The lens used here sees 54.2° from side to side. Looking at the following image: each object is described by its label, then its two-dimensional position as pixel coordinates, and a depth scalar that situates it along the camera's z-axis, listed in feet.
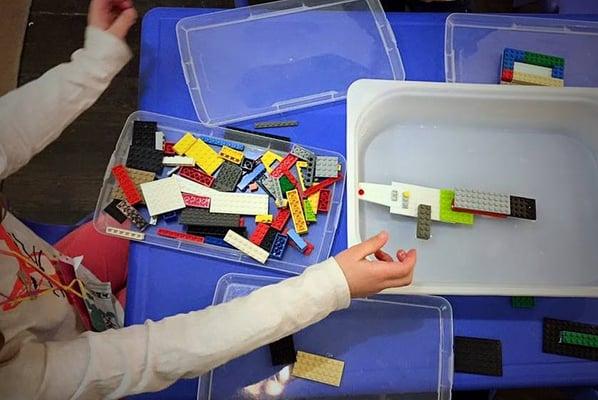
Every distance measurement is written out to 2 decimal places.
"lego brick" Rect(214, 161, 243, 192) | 3.10
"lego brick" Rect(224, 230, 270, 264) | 2.96
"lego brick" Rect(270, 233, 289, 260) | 2.98
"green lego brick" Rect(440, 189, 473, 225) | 3.22
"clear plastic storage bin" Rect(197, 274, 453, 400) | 2.86
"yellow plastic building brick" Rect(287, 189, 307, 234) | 3.03
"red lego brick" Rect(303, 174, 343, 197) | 3.09
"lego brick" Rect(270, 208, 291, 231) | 3.02
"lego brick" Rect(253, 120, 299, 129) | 3.24
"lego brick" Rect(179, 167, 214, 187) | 3.10
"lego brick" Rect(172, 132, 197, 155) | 3.14
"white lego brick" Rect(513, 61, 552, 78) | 3.37
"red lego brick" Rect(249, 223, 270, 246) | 2.99
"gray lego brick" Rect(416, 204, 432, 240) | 3.20
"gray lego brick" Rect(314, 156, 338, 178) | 3.10
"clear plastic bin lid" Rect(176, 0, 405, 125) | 3.31
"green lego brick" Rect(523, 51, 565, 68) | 3.39
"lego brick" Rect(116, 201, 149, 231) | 2.98
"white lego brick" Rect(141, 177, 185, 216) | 3.00
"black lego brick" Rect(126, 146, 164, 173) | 3.09
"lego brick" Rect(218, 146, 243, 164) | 3.13
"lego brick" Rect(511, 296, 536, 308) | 3.02
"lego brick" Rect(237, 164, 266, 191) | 3.11
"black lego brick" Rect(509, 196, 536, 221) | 3.26
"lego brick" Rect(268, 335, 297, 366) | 2.86
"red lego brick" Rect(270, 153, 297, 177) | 3.13
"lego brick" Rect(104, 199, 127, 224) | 3.00
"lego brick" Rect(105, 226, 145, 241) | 2.95
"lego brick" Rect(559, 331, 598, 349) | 2.96
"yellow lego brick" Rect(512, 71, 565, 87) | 3.35
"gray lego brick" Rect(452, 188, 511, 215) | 3.19
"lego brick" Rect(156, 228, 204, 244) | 2.98
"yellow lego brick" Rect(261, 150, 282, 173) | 3.15
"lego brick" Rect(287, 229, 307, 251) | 2.99
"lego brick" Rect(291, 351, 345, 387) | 2.85
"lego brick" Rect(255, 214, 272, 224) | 3.03
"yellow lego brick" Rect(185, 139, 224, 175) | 3.12
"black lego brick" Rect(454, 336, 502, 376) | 2.91
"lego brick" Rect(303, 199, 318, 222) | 3.04
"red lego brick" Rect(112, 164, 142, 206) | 3.01
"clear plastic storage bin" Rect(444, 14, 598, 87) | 3.39
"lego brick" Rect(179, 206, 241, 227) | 2.99
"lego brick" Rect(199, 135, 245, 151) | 3.17
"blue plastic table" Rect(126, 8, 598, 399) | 2.91
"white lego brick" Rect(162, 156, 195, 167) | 3.11
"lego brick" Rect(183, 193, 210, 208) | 3.03
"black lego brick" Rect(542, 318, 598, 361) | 2.96
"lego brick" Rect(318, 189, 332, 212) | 3.07
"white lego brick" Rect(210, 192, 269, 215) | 3.04
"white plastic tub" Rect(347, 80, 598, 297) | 3.21
